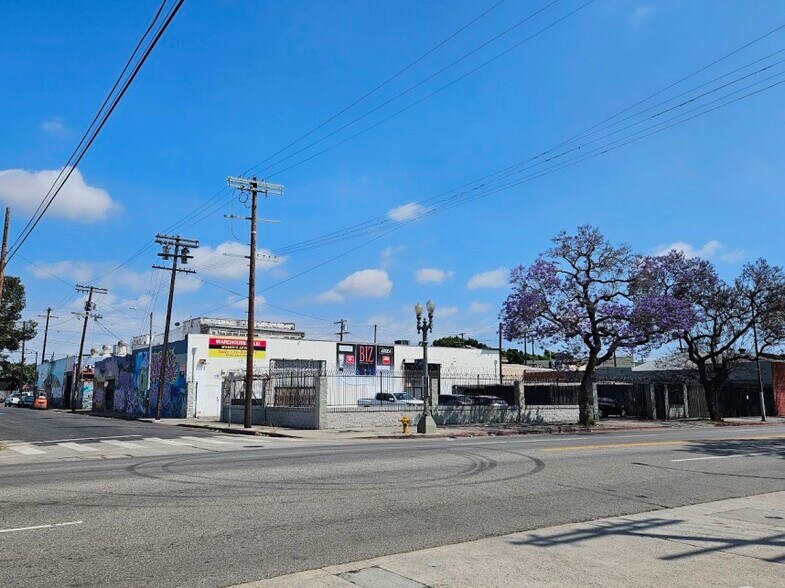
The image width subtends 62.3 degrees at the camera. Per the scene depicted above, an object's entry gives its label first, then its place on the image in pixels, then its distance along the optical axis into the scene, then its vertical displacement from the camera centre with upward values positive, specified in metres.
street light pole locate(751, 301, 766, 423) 39.57 +3.31
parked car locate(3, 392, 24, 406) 79.31 +0.57
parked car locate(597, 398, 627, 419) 43.97 +0.08
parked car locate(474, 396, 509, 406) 37.02 +0.40
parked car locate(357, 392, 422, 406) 34.44 +0.42
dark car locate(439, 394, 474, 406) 37.44 +0.45
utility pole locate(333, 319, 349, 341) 87.05 +10.60
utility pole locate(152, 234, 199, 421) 42.75 +10.20
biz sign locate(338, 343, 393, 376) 55.75 +4.19
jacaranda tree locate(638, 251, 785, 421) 38.47 +6.12
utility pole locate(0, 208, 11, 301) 28.02 +6.65
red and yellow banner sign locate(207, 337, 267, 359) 48.49 +4.40
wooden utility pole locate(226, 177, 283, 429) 30.67 +6.00
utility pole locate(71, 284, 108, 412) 59.38 +8.98
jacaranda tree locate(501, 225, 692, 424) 31.69 +4.91
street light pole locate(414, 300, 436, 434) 26.94 +0.88
